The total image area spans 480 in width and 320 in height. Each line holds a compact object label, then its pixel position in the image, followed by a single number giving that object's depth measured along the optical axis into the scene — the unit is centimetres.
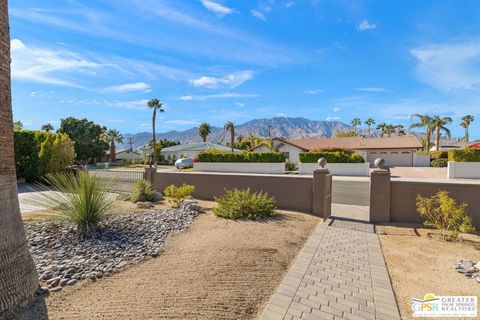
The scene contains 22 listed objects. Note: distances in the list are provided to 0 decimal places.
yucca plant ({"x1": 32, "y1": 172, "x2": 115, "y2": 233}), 648
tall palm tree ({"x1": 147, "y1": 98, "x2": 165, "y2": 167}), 4841
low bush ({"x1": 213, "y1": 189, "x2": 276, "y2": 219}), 829
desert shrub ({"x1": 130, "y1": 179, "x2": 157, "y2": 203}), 1126
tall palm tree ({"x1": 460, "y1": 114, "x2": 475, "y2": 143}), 6041
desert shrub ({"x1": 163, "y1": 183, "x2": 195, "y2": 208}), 1034
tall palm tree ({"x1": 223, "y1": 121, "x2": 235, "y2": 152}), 4458
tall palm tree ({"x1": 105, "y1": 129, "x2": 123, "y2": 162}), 5953
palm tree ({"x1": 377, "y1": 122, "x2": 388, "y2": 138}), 6816
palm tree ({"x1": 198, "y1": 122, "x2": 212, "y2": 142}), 6400
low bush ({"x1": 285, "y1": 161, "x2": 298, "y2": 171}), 3002
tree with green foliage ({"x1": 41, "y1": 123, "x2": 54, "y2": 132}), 6425
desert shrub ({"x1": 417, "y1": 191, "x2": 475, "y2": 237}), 645
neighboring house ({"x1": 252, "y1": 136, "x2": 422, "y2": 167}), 3390
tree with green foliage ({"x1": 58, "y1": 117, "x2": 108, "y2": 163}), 4656
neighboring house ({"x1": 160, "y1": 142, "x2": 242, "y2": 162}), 4522
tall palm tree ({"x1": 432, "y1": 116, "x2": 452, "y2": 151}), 4173
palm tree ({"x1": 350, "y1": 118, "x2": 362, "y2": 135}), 8677
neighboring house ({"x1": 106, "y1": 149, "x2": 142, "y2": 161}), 6533
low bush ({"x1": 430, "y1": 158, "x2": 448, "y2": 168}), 3128
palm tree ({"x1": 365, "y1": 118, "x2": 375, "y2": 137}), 8281
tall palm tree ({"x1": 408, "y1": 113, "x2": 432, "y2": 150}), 4362
